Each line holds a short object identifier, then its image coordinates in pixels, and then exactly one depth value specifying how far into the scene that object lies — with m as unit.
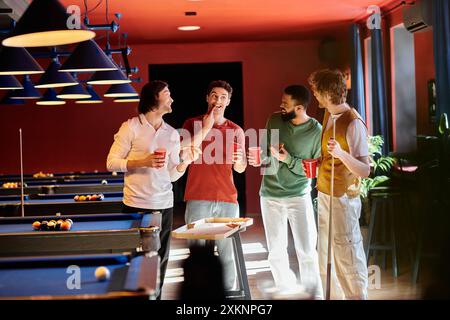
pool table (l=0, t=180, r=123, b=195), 6.36
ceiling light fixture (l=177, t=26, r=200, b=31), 8.99
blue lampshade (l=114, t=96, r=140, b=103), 8.45
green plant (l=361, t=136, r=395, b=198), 6.42
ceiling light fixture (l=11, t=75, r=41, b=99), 6.71
